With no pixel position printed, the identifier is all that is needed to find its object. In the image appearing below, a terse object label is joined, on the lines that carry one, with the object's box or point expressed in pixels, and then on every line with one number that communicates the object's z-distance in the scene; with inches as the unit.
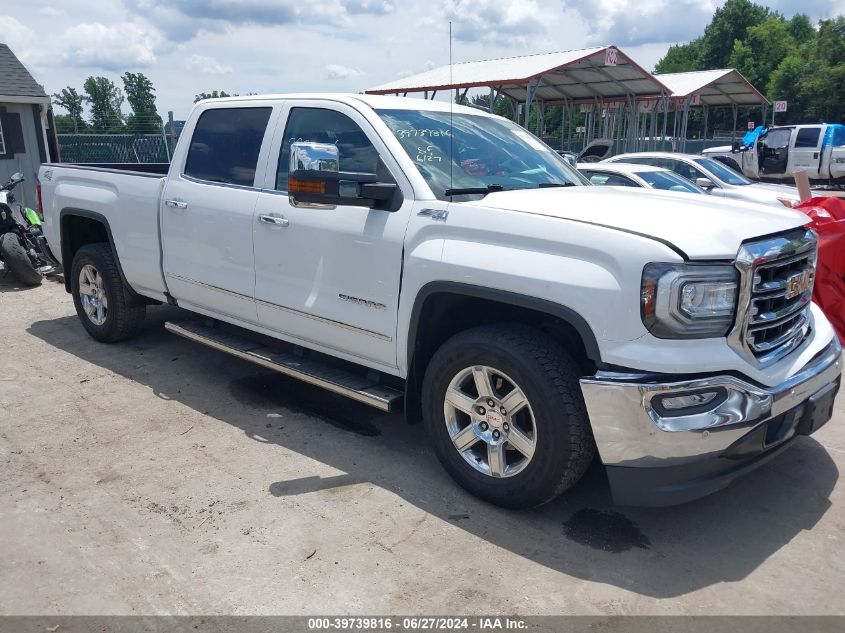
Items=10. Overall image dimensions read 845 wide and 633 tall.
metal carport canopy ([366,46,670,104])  755.4
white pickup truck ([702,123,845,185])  864.9
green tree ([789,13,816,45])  3238.2
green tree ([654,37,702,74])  3516.5
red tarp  253.6
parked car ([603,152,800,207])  433.1
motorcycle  345.1
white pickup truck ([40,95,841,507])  120.0
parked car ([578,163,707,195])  366.3
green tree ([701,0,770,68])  3107.8
